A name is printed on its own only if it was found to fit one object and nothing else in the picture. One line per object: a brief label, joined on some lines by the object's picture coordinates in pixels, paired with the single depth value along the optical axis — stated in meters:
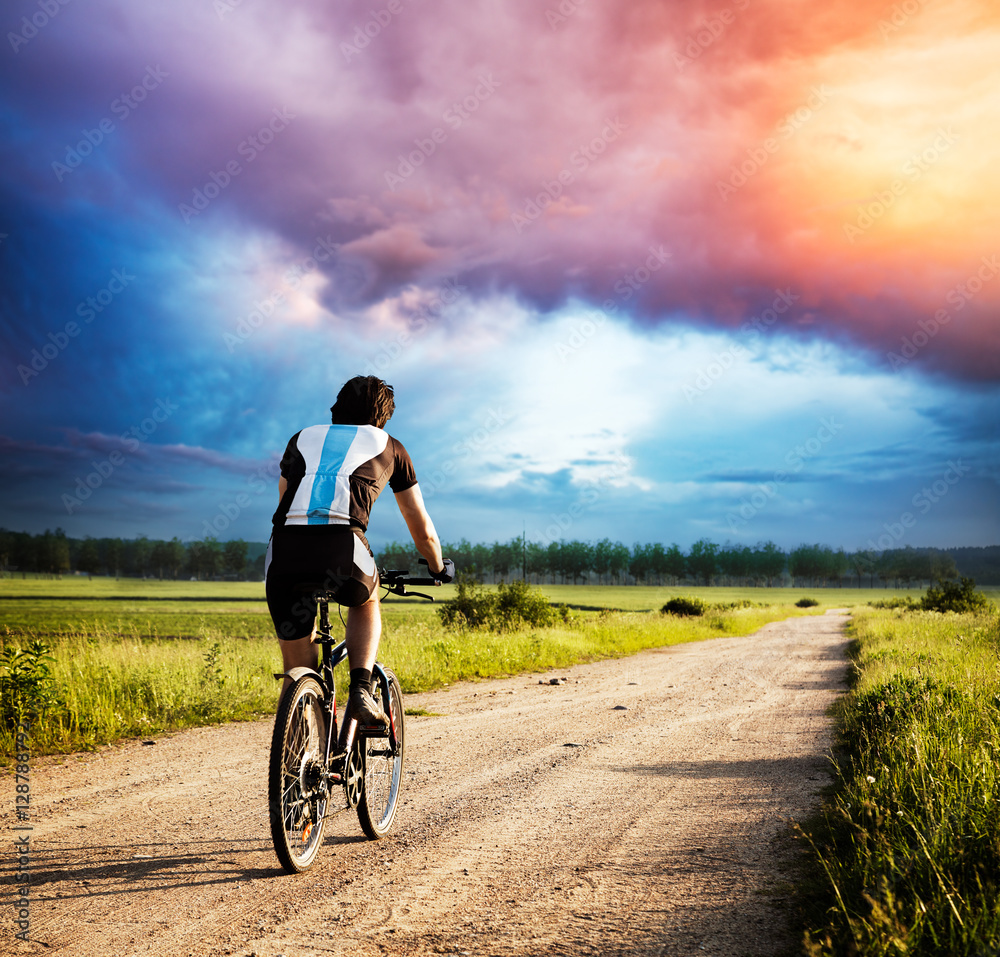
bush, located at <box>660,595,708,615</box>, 42.41
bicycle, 3.48
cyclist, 3.62
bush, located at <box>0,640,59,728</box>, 7.23
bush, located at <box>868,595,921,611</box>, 50.57
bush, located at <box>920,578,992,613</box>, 41.22
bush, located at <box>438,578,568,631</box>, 22.89
